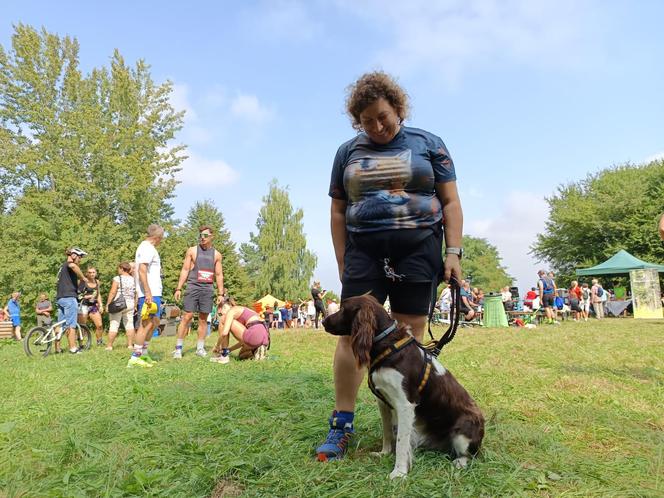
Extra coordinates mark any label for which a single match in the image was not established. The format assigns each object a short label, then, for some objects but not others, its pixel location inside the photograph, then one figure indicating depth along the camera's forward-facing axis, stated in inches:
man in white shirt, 298.5
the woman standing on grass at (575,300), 880.9
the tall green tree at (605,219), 1680.6
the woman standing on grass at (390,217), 124.3
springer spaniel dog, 111.5
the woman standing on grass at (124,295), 426.6
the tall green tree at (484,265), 2960.1
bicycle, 401.4
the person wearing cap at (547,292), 759.7
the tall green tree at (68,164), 986.1
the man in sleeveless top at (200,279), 327.0
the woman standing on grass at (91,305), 470.4
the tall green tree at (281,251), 2023.9
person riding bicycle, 394.6
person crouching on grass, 320.5
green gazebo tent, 892.0
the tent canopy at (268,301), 1430.9
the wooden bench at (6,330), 759.1
